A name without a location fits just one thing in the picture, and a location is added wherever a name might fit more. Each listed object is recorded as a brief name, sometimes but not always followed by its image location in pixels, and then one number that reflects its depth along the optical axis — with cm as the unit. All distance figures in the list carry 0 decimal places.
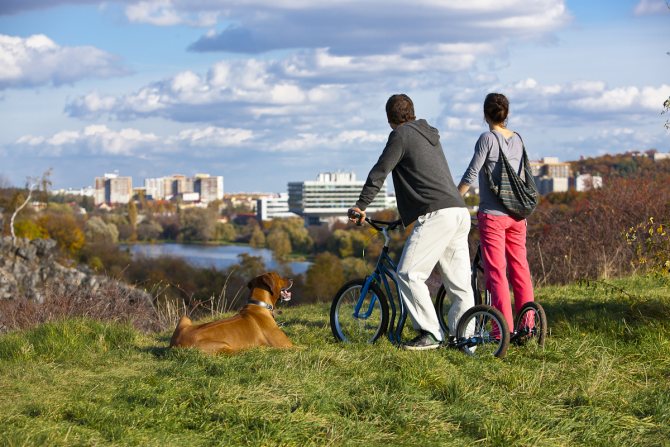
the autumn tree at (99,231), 10414
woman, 746
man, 722
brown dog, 723
